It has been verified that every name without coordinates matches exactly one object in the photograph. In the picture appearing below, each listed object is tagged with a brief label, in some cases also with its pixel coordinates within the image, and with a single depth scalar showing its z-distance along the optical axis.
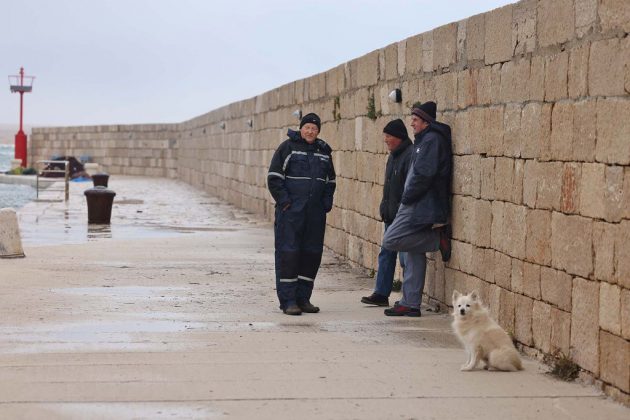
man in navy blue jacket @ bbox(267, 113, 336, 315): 18.44
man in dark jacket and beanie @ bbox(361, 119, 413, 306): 18.97
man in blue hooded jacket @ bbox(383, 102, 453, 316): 17.72
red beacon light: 93.34
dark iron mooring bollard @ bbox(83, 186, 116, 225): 37.30
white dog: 13.50
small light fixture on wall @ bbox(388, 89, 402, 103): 21.60
